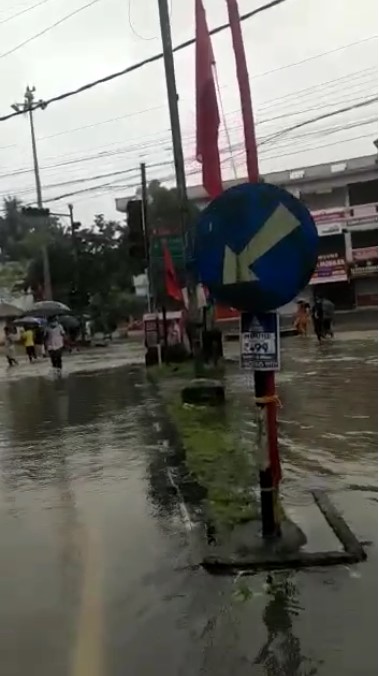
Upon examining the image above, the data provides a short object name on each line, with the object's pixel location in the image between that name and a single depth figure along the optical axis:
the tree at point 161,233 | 21.47
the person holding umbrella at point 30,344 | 30.75
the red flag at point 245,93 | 5.39
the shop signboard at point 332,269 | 43.22
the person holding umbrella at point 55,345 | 21.03
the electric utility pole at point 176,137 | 14.69
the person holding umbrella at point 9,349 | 28.29
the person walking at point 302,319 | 29.90
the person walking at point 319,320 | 25.28
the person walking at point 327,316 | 25.57
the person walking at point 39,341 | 35.95
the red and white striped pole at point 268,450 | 5.16
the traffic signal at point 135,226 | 14.14
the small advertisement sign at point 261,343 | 5.04
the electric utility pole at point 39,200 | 43.44
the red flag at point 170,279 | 20.24
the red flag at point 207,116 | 8.20
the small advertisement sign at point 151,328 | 21.43
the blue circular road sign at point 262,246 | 4.75
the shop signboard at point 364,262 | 42.97
